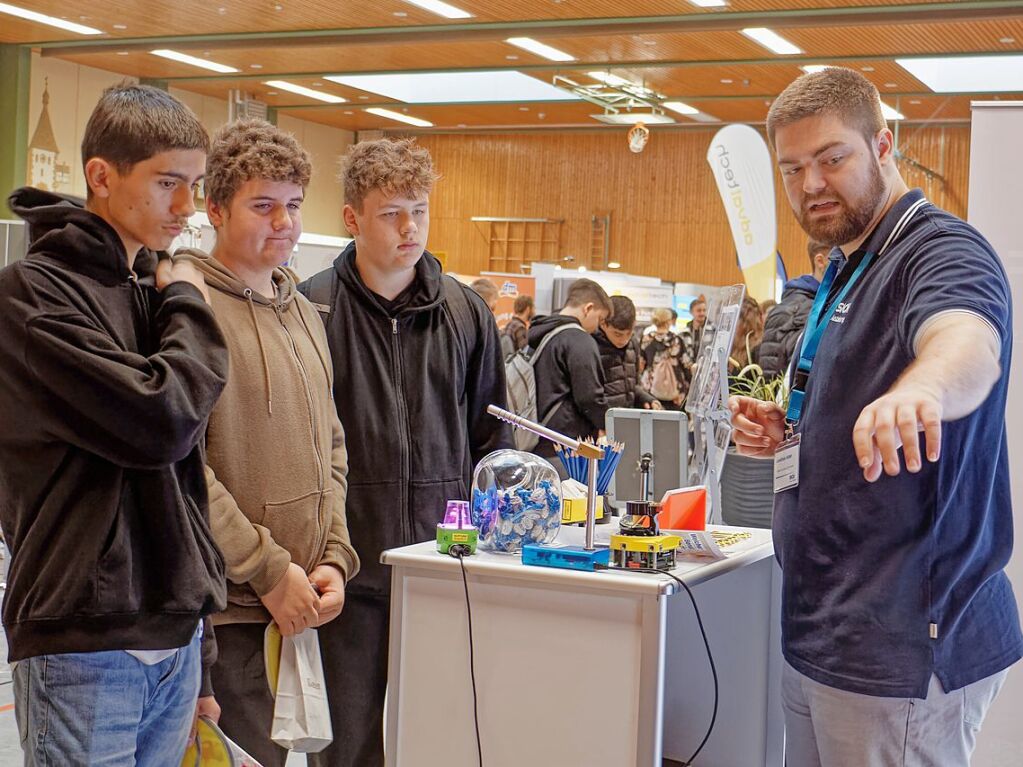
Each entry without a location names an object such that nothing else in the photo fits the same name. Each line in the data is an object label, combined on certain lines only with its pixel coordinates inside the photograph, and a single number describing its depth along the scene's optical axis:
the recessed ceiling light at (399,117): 18.53
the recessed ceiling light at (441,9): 11.68
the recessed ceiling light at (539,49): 12.93
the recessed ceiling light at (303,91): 16.59
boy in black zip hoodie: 2.55
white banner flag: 8.41
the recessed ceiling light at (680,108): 17.03
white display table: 2.19
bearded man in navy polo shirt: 1.66
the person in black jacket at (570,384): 6.11
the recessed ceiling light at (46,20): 12.66
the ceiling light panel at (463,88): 16.55
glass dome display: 2.43
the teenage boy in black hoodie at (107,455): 1.59
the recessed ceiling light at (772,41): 12.10
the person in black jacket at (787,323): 4.96
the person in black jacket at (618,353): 7.18
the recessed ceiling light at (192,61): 14.67
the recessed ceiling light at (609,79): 14.59
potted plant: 5.27
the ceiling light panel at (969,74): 13.70
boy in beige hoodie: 2.17
